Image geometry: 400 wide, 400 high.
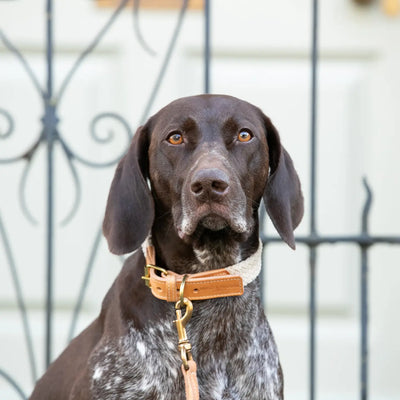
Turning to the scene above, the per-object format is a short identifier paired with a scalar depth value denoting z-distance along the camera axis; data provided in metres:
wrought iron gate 6.08
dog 4.96
